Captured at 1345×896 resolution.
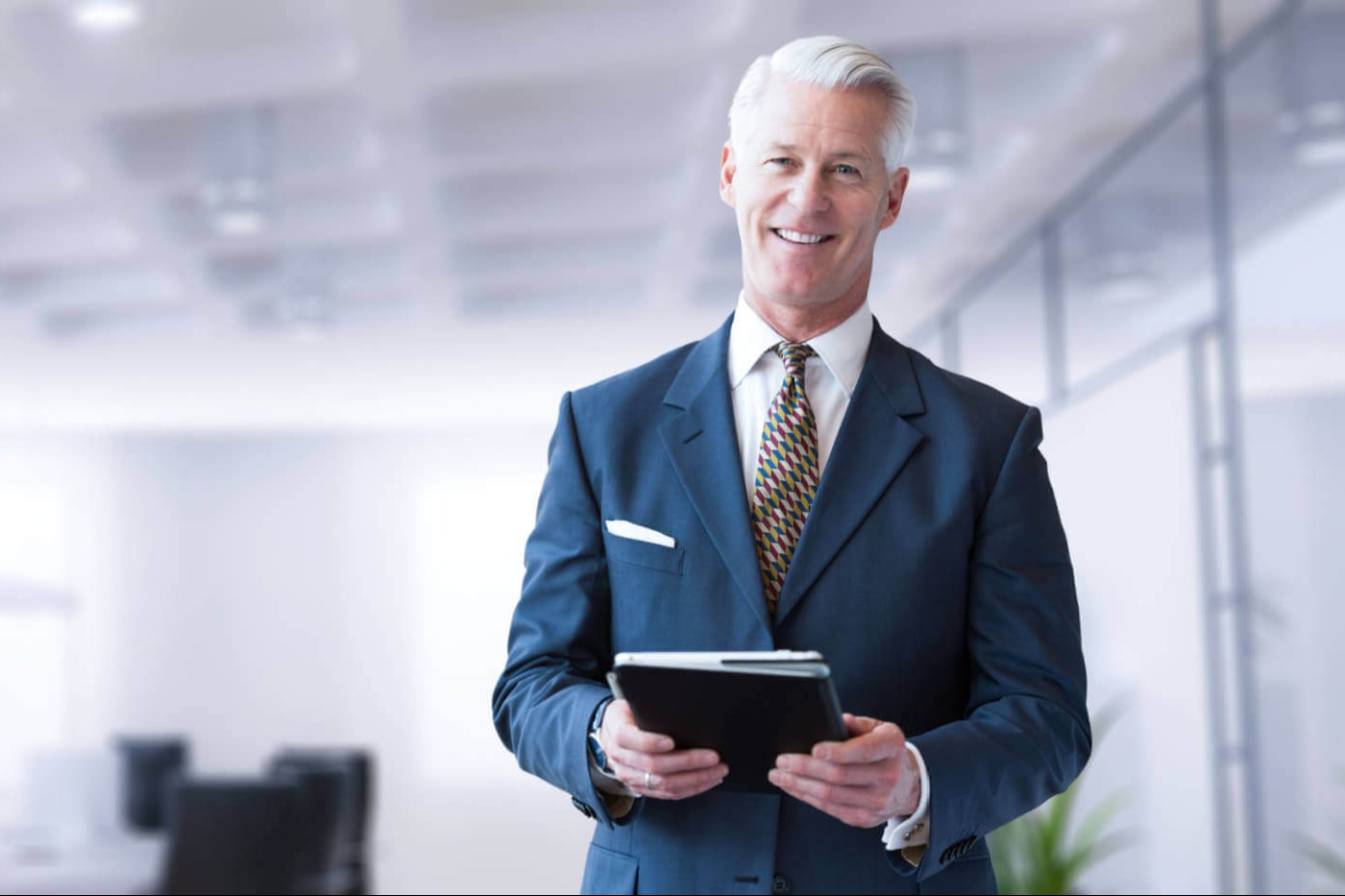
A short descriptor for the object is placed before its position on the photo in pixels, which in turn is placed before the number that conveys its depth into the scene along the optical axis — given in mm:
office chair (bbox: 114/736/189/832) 8852
